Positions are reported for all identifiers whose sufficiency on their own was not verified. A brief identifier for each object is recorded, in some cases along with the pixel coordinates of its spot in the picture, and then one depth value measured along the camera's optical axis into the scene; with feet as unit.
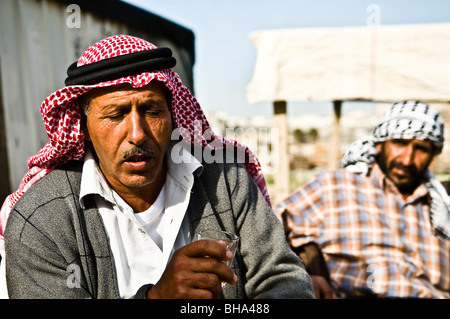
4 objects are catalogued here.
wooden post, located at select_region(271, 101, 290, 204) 17.07
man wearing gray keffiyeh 10.60
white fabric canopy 14.97
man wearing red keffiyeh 6.32
